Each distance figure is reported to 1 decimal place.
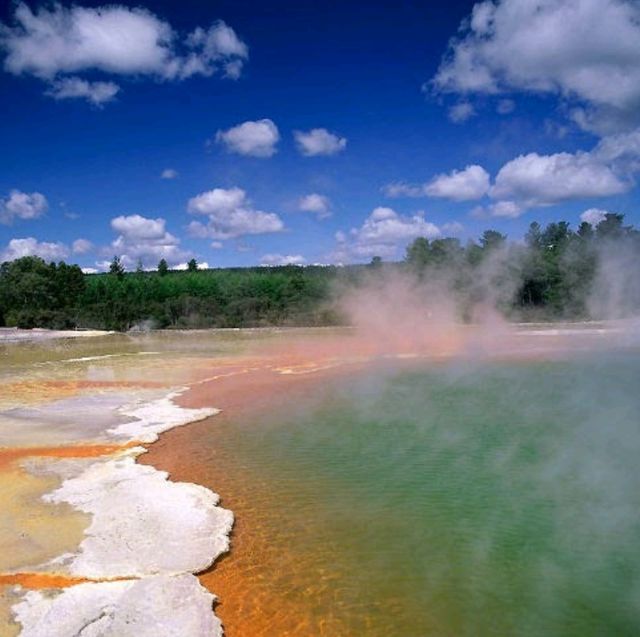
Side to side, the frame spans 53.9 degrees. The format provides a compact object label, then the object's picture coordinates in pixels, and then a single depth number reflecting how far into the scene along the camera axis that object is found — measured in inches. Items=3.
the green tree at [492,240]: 1336.1
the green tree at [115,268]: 2336.4
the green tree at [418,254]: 1393.9
